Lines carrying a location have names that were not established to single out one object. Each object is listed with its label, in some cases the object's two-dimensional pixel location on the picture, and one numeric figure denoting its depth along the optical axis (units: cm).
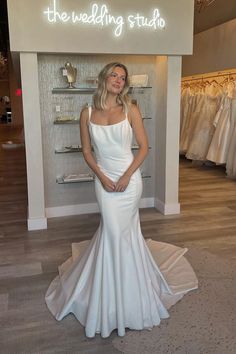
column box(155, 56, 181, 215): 448
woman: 229
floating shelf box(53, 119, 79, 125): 448
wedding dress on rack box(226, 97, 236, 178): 677
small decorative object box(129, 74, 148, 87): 463
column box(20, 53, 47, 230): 395
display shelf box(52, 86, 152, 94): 441
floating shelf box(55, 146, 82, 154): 459
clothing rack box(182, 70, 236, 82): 761
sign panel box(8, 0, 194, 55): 382
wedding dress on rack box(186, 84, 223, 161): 775
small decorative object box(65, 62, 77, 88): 432
